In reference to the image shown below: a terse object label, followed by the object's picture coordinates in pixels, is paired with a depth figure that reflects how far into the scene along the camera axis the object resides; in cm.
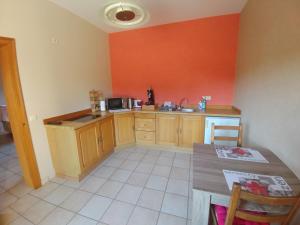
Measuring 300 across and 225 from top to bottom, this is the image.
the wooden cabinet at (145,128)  323
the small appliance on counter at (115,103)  333
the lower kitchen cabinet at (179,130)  293
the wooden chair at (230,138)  187
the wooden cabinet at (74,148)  219
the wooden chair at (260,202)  77
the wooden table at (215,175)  104
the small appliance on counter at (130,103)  353
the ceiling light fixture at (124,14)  170
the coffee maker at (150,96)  341
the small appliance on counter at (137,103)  355
